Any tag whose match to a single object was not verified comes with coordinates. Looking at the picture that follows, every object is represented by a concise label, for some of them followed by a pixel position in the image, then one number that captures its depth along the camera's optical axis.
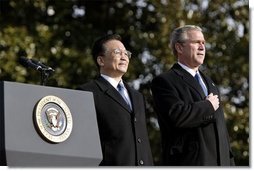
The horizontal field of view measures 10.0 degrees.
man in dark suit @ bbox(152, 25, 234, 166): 8.57
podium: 7.30
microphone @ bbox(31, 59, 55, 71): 8.09
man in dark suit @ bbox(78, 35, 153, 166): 8.60
